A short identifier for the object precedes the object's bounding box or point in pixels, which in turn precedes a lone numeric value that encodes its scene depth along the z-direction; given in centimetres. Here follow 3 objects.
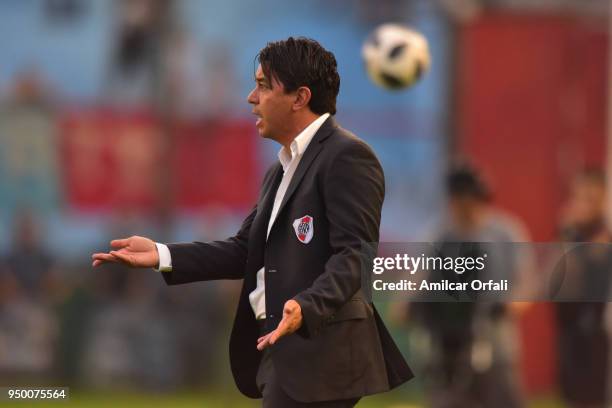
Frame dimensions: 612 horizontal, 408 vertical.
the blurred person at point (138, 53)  3362
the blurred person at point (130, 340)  3062
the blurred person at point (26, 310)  3052
